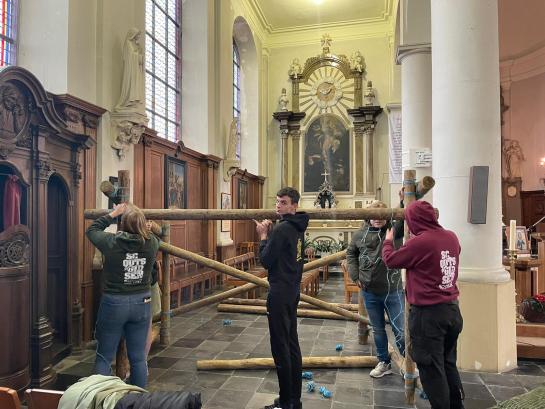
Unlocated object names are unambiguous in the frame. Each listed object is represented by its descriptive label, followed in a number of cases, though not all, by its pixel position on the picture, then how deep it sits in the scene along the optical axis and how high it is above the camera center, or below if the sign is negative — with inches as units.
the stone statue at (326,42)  569.6 +235.1
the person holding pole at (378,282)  148.6 -26.0
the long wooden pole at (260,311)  242.1 -61.3
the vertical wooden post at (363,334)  195.9 -58.4
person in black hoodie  114.7 -20.6
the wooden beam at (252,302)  267.6 -60.6
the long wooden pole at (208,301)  161.8 -35.2
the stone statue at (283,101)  575.8 +154.4
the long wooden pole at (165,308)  163.5 -38.6
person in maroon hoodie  105.7 -21.3
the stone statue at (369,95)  544.4 +154.5
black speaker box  162.2 +7.0
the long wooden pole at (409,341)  134.2 -43.1
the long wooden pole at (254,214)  135.8 -0.9
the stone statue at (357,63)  556.1 +202.1
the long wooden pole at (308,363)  163.6 -60.7
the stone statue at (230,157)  406.0 +53.8
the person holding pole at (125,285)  111.5 -20.3
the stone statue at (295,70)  581.0 +200.2
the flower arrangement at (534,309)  194.4 -47.0
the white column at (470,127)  164.7 +34.2
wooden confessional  143.0 -5.6
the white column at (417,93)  293.3 +85.6
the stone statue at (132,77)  229.5 +76.5
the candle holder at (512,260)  210.5 -25.7
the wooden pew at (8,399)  54.9 -25.1
